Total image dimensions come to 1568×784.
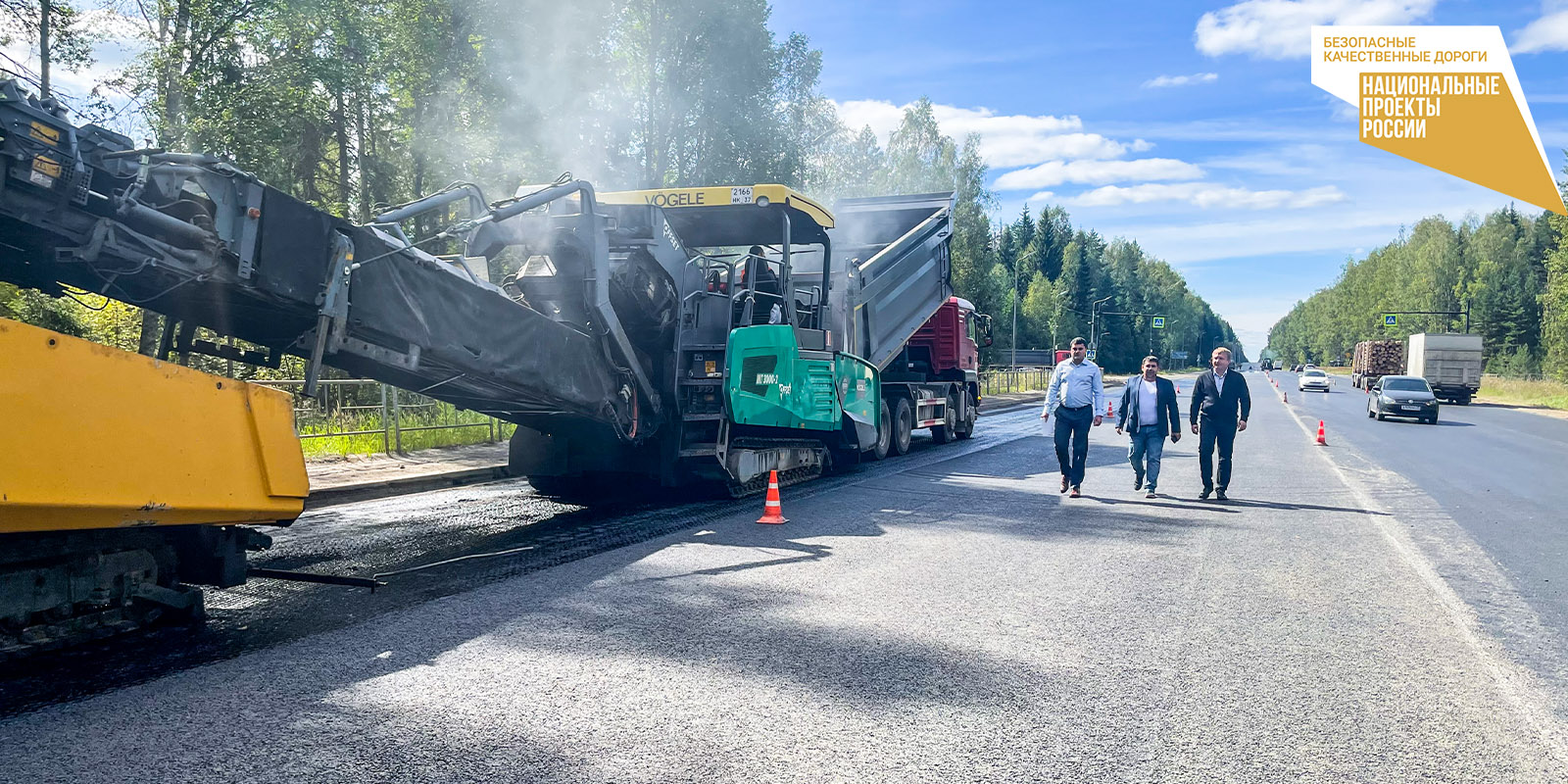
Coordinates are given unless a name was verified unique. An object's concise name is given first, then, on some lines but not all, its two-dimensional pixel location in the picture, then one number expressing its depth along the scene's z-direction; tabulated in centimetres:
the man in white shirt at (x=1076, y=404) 1061
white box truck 3903
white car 5016
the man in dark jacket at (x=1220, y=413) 1056
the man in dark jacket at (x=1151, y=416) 1077
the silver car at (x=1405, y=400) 2539
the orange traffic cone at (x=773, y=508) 864
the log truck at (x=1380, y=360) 5288
